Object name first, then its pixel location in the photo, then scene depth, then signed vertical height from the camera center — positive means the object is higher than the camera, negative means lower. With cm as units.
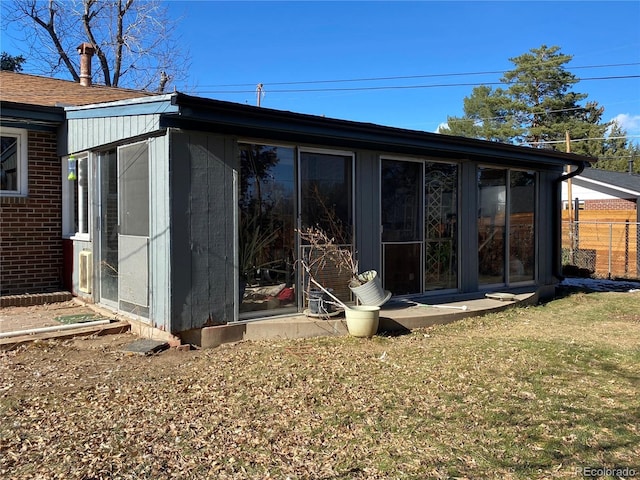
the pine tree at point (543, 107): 3147 +809
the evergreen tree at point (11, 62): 2031 +700
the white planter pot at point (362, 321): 614 -102
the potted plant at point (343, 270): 619 -48
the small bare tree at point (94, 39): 2031 +815
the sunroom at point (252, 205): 564 +42
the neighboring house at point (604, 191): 1897 +175
